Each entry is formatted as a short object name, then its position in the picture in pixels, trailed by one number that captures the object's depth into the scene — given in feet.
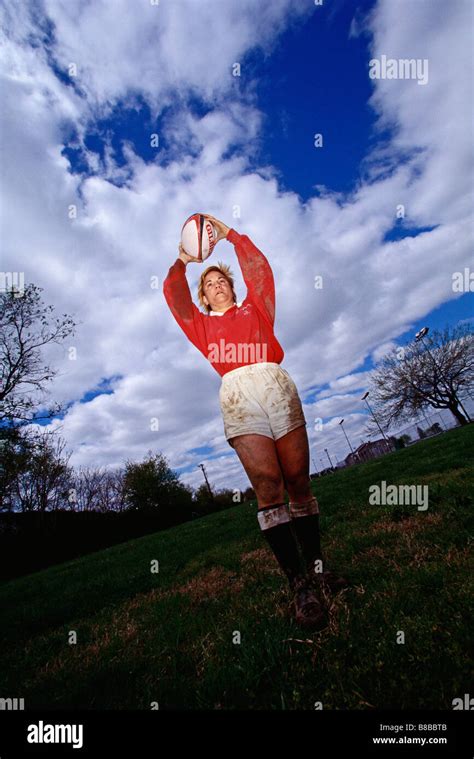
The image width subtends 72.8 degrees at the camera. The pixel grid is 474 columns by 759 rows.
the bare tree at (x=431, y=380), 129.29
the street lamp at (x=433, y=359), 132.16
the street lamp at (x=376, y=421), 144.87
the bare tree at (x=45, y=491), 91.66
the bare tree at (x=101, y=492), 154.81
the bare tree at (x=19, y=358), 56.08
